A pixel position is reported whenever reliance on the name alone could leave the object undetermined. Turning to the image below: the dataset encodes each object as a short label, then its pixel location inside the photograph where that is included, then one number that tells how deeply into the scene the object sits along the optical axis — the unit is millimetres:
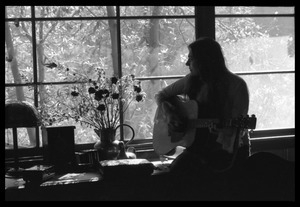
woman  3584
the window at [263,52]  4727
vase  3803
